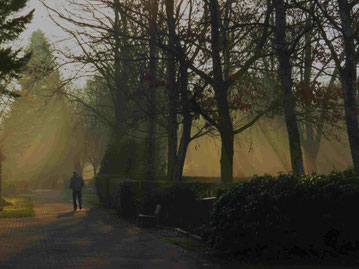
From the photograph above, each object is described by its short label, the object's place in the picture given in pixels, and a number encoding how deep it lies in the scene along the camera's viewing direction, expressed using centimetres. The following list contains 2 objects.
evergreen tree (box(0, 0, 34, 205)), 2136
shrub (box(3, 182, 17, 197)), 4488
